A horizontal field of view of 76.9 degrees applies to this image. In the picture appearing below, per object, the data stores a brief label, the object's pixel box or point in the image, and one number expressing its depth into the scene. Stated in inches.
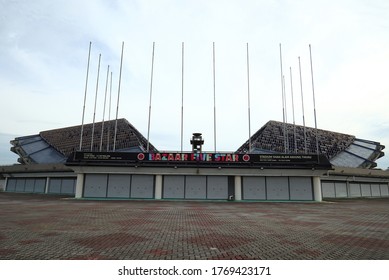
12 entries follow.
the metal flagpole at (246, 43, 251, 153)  1530.5
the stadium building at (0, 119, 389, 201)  1314.0
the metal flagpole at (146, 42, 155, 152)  1549.0
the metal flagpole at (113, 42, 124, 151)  1560.9
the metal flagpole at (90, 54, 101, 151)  1596.5
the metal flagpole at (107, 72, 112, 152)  1703.1
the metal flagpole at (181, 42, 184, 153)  1535.6
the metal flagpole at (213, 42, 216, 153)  1541.3
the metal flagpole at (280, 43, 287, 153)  1628.6
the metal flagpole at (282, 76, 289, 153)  2125.6
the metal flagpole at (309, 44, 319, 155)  1475.1
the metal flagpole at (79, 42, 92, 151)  1526.6
